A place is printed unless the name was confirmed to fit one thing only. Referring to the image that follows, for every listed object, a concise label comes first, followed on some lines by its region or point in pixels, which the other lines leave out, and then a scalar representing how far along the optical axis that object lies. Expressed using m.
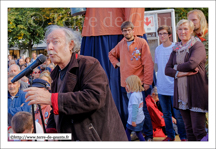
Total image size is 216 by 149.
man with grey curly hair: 1.80
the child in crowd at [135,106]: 3.26
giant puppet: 3.43
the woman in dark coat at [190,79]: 2.82
